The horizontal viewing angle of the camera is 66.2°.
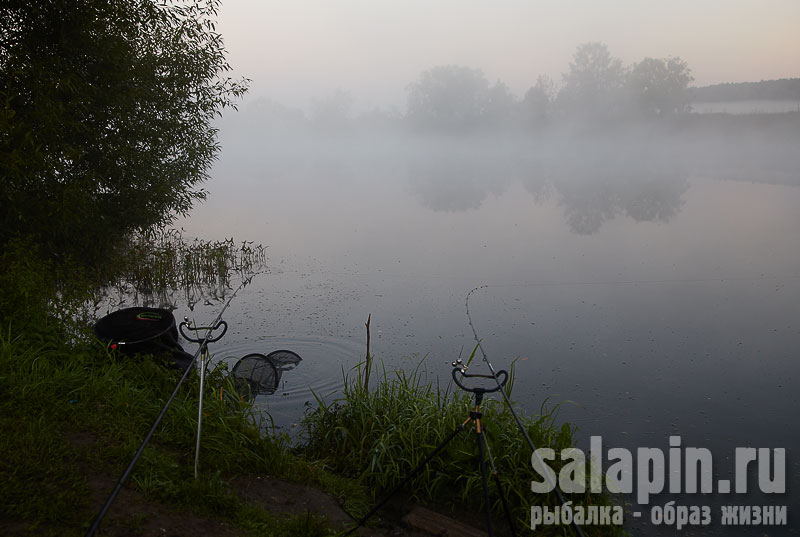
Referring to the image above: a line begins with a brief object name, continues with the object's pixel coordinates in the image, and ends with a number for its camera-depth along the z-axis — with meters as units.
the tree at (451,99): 140.00
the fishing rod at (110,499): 3.12
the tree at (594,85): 111.69
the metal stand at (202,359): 5.10
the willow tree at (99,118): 9.72
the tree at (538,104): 128.00
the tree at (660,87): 95.12
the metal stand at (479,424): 3.98
